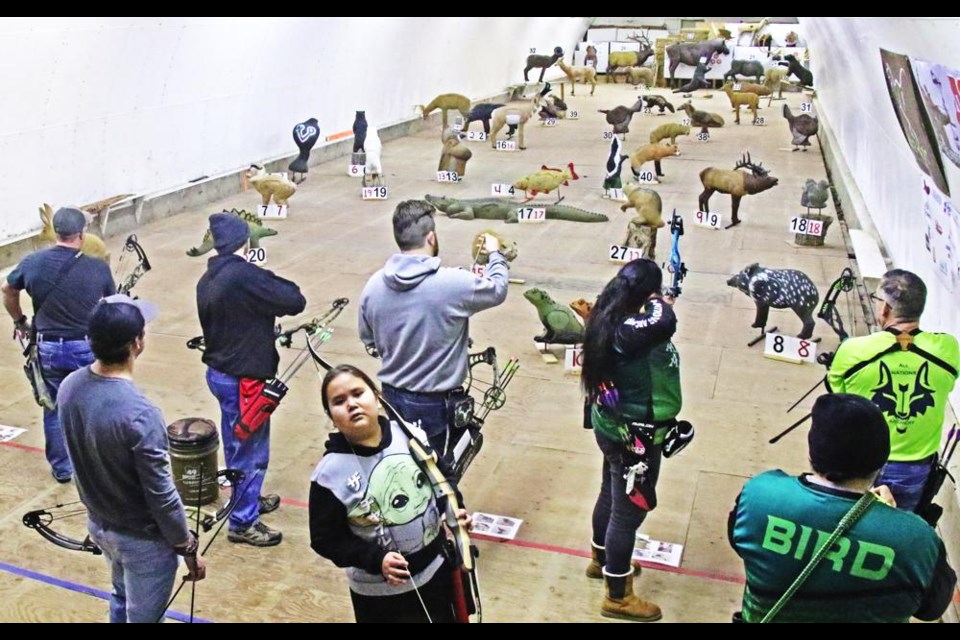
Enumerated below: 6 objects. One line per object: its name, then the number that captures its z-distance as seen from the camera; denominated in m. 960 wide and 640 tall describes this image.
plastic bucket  5.15
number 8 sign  8.25
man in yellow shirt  4.05
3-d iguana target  8.30
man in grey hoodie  4.37
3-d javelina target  8.21
